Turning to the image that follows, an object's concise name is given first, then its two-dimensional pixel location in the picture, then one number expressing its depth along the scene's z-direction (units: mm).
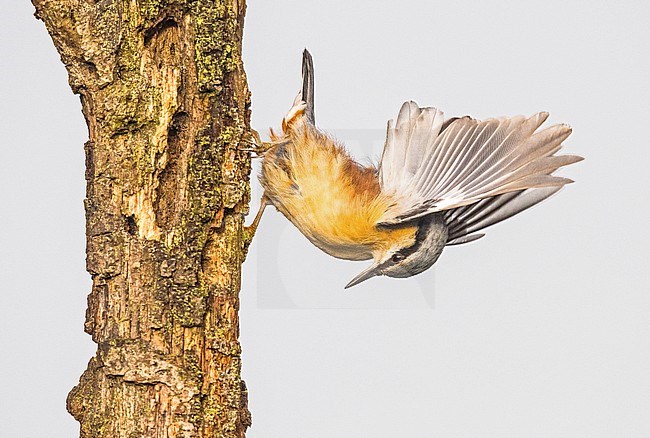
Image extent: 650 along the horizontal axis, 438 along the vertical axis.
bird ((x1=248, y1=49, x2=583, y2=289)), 5305
